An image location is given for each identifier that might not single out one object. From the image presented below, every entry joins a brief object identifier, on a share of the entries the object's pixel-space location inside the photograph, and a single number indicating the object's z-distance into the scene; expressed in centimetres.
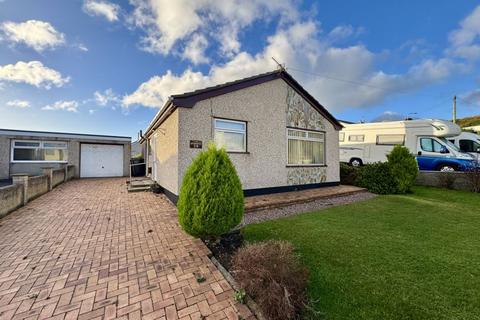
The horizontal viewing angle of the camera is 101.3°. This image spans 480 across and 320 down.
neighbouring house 1414
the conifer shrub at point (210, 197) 353
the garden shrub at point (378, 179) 923
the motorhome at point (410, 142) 1168
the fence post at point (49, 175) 946
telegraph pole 2528
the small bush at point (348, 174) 1075
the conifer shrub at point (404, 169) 905
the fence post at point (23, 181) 669
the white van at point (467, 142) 1366
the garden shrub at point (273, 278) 210
